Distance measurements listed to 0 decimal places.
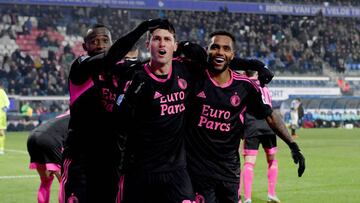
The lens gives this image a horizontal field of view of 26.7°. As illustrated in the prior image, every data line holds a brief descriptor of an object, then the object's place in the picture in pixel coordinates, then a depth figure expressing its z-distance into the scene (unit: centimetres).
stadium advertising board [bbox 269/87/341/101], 4622
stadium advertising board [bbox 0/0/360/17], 4627
